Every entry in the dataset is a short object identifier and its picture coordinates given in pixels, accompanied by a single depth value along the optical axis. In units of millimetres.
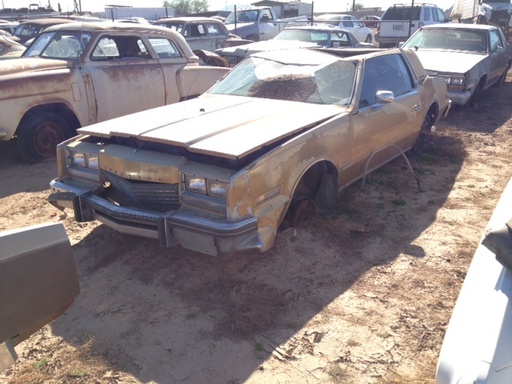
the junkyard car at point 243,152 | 3439
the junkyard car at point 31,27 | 14250
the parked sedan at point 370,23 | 26188
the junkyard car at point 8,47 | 10602
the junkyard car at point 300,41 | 11164
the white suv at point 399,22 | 16547
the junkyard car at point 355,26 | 20578
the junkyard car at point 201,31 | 13664
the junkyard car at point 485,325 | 1738
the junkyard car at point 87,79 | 6230
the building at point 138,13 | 27594
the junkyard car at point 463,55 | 8945
